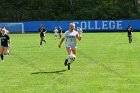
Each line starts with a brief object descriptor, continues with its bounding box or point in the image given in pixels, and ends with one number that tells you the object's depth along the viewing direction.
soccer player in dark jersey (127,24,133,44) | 44.06
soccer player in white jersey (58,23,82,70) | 21.98
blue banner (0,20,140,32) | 77.44
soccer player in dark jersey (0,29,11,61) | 28.49
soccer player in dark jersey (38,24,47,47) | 42.97
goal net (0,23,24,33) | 75.62
